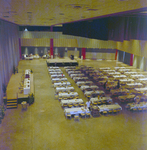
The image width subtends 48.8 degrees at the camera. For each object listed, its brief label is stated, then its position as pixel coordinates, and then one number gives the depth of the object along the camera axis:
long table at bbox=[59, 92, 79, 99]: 13.73
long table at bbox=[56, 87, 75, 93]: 15.10
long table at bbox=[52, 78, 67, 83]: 17.93
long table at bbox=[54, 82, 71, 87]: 16.55
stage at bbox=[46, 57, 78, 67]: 26.81
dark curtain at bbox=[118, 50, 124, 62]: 32.53
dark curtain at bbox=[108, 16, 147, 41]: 10.19
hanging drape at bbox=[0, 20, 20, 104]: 13.99
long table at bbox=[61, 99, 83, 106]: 12.46
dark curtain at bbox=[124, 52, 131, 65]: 30.03
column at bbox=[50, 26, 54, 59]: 33.85
